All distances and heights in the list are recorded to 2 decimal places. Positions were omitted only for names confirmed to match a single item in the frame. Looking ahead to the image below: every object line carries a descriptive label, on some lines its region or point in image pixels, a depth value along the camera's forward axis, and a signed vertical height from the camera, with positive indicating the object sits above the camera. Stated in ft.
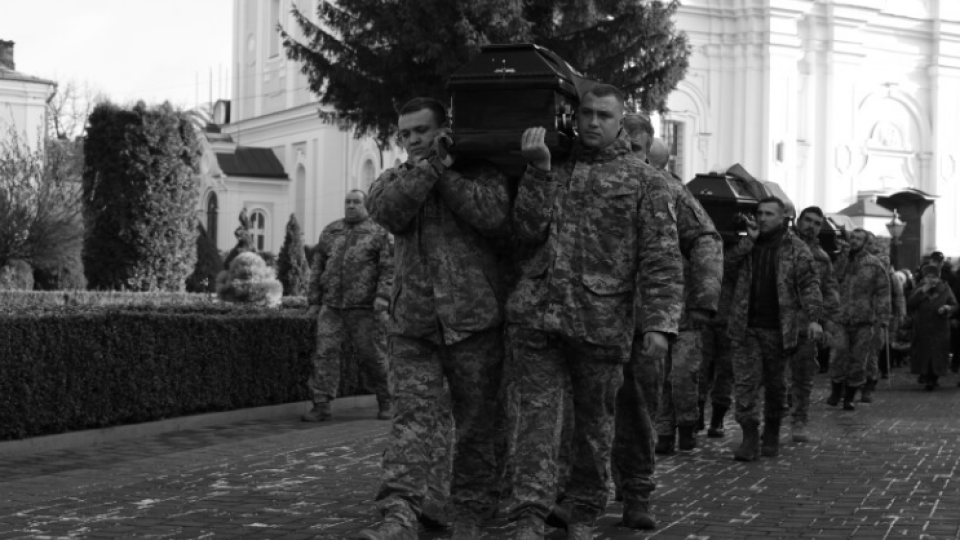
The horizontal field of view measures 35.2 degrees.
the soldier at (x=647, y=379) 25.62 -1.47
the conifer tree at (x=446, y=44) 85.66 +14.46
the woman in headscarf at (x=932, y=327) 71.10 -1.48
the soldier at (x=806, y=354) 43.52 -1.78
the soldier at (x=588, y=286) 22.76 +0.09
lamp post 117.91 +5.11
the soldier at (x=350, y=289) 44.52 +0.00
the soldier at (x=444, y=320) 22.75 -0.46
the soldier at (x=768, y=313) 36.65 -0.46
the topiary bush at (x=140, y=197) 81.41 +4.84
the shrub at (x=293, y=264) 126.93 +2.06
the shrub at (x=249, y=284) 68.69 +0.17
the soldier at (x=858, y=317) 57.67 -0.86
